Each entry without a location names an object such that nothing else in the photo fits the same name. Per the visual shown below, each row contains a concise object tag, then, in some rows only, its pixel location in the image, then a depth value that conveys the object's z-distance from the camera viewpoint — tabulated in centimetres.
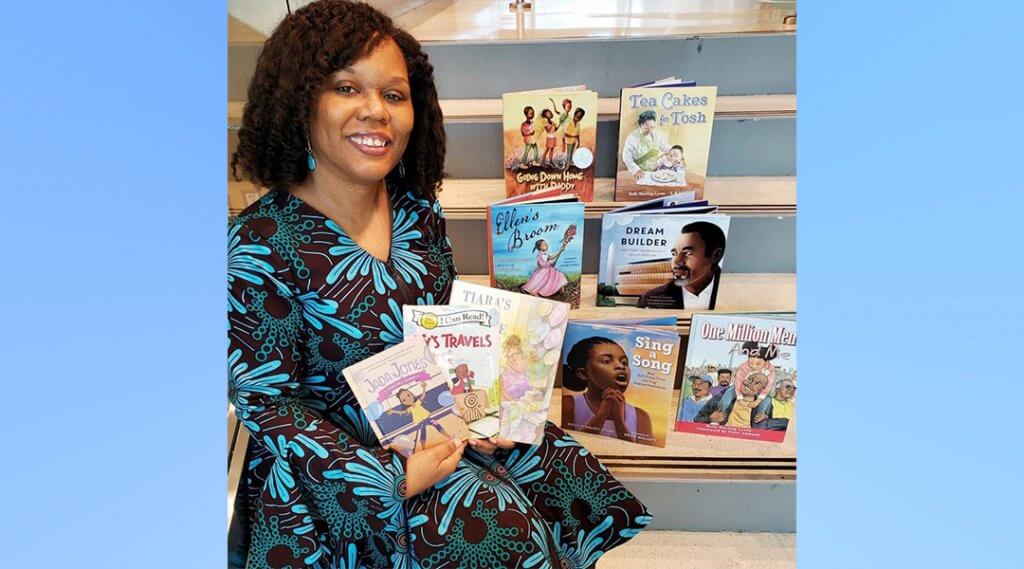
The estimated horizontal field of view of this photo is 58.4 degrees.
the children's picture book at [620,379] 194
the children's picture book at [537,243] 200
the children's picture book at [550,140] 229
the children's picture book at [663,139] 228
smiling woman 142
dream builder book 206
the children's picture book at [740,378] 196
